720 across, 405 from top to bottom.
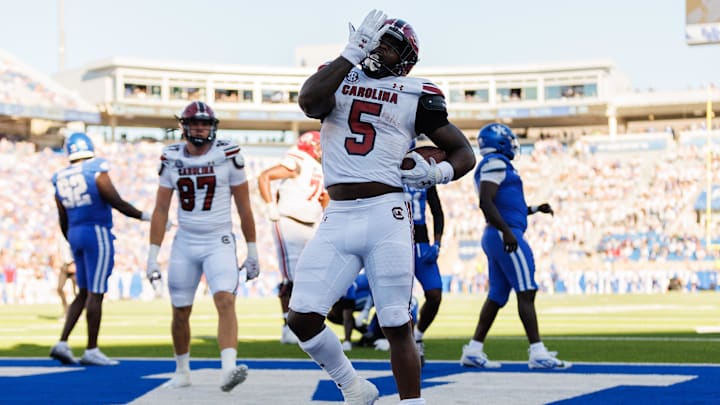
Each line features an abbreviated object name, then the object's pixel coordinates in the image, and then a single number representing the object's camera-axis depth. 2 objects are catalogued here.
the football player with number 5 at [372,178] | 8.94
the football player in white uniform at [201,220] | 13.36
